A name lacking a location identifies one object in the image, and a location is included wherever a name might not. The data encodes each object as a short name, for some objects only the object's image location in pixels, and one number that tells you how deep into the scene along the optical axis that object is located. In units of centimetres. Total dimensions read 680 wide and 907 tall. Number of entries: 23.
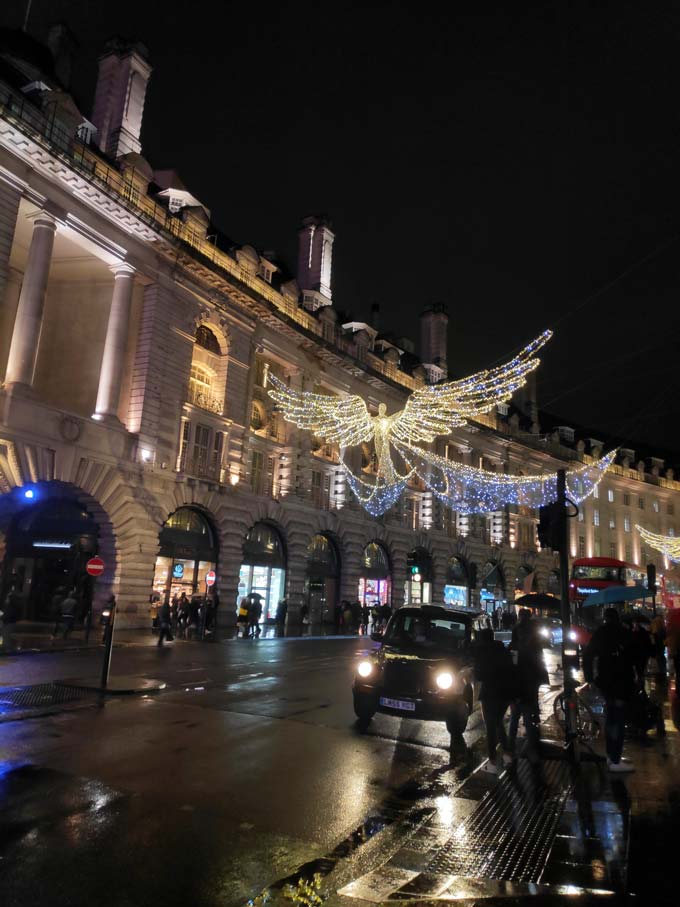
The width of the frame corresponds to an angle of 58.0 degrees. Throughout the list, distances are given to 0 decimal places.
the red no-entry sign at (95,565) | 1773
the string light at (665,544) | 5188
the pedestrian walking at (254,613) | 2512
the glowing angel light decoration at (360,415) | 2420
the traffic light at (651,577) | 1783
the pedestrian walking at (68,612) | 1966
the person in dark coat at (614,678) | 762
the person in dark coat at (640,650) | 816
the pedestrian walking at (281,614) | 2942
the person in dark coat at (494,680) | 784
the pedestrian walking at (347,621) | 3234
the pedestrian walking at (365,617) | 3325
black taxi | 891
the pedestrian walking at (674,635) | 1175
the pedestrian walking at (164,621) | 2016
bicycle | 930
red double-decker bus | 2856
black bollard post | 1161
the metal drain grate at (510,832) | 462
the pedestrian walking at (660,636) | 1534
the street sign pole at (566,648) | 842
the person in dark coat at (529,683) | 845
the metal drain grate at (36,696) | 978
